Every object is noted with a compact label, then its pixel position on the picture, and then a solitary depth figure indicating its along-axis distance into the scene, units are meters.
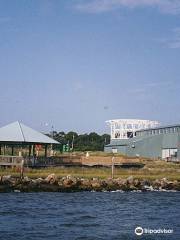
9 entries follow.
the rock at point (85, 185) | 41.88
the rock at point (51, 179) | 42.59
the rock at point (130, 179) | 43.97
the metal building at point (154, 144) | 84.88
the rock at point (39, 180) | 42.18
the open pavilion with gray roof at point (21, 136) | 54.75
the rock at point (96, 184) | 42.12
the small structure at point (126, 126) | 142.88
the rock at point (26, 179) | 41.70
